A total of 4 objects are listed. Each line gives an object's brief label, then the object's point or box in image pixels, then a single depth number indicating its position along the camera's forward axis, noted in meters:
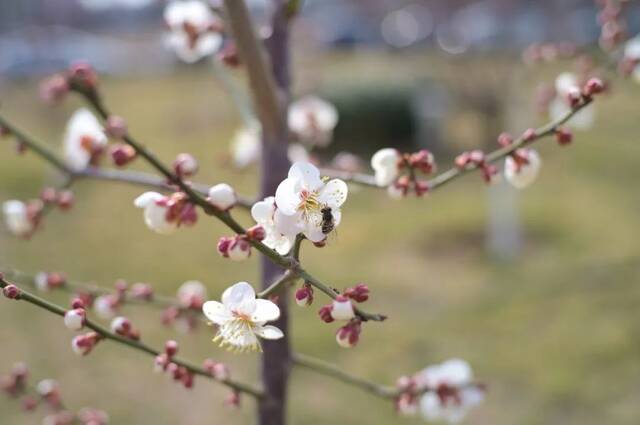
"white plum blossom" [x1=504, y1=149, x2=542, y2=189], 0.60
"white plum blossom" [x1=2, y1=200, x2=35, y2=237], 0.69
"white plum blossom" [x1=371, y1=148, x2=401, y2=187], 0.60
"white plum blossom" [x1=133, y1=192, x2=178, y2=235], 0.55
